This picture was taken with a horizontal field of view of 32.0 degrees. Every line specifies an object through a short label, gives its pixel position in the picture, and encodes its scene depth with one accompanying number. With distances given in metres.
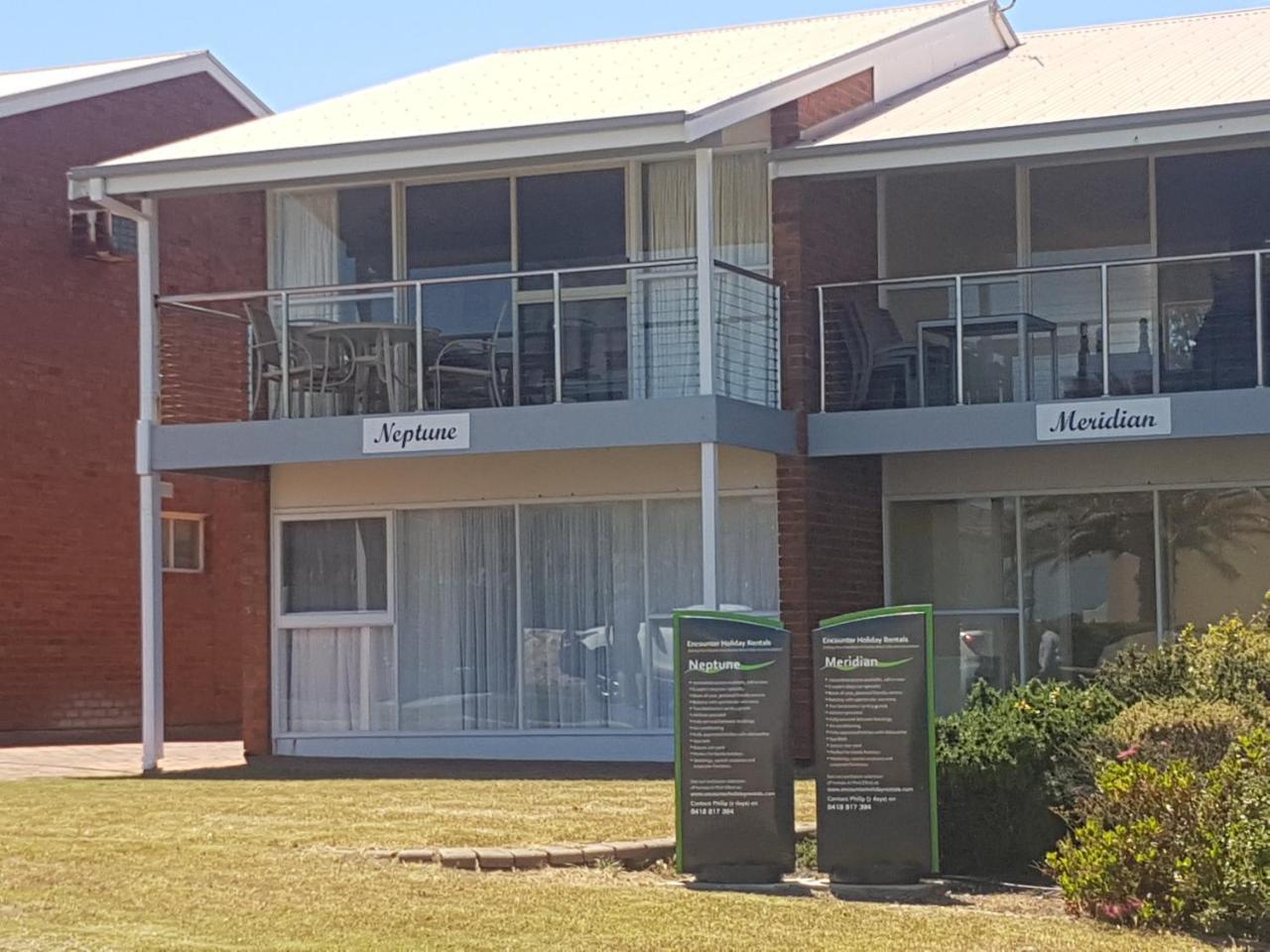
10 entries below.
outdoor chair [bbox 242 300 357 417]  18.67
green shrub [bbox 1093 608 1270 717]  13.16
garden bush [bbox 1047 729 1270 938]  10.05
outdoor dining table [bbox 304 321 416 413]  18.47
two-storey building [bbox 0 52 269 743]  23.47
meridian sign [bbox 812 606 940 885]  11.07
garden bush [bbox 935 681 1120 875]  12.31
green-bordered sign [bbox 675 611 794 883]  11.25
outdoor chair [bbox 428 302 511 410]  18.66
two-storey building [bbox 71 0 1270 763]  17.66
